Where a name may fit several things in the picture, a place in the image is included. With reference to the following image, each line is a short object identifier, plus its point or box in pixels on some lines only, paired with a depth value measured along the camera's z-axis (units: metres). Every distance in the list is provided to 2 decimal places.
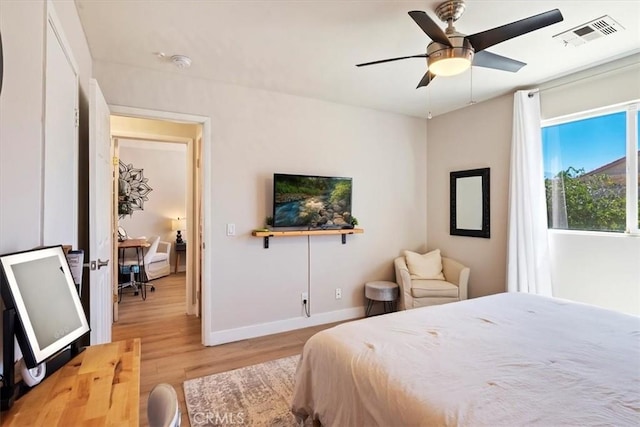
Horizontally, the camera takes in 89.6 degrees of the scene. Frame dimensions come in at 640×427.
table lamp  7.16
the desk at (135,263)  5.16
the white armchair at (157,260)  5.80
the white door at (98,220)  2.04
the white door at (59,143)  1.44
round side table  3.77
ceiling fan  1.69
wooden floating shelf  3.32
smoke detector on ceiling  2.67
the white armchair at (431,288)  3.60
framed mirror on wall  3.77
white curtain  3.17
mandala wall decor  6.52
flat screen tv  3.43
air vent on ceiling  2.19
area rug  2.04
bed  1.09
